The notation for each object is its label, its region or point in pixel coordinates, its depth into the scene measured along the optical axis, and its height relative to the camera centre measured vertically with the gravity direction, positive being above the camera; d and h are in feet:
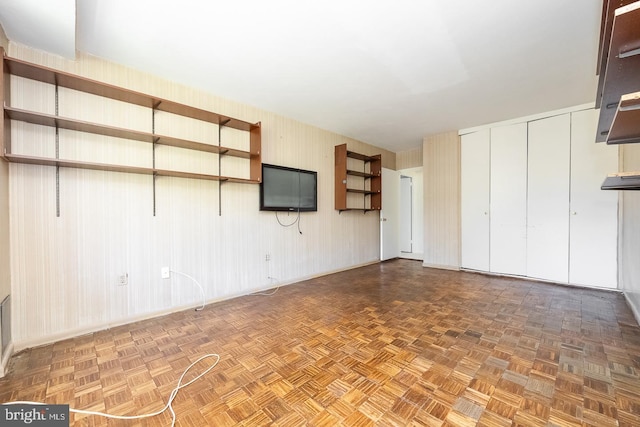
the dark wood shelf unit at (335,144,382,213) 14.74 +1.90
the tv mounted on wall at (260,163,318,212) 11.47 +1.01
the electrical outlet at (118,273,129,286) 7.95 -2.10
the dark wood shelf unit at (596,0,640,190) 2.37 +1.56
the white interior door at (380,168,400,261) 18.34 -0.38
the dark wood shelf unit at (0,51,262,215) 6.16 +2.30
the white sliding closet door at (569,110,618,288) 11.02 -0.03
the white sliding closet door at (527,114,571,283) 12.05 +0.55
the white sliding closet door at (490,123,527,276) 13.17 +0.58
